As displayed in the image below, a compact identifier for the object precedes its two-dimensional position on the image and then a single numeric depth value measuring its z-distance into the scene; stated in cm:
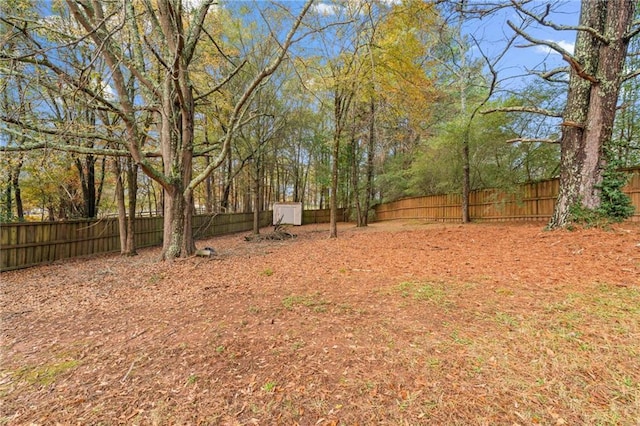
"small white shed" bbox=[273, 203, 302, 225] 1944
